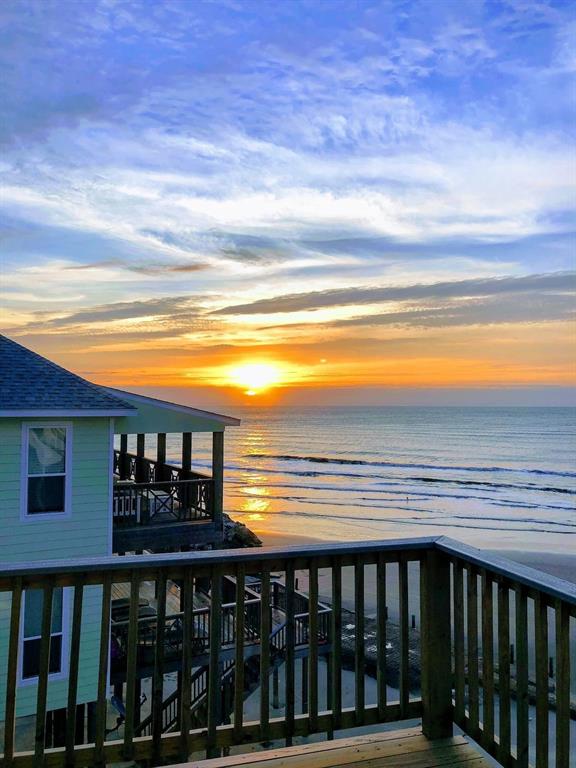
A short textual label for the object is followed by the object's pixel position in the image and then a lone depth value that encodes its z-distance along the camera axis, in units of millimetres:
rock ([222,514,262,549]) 22656
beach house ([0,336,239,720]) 8953
